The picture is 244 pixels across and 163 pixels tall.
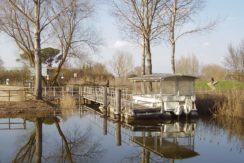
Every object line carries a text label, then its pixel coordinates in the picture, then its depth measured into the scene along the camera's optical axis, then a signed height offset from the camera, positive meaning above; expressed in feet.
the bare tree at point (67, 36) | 139.33 +19.53
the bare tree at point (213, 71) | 233.08 +11.34
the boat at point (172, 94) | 81.46 -0.89
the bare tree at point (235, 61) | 155.76 +11.57
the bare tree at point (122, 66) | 241.51 +14.78
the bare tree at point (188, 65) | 259.82 +16.49
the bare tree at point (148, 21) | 110.63 +19.33
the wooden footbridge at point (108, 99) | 78.74 -2.25
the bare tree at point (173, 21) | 111.75 +19.51
